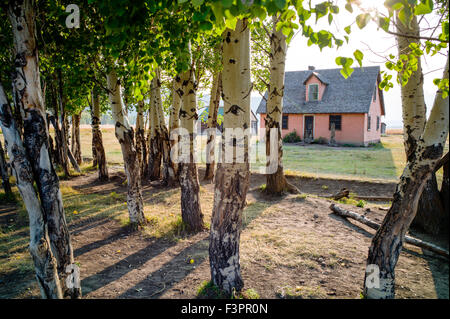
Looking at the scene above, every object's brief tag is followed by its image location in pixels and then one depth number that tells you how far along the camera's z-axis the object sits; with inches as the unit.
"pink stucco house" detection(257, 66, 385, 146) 1016.9
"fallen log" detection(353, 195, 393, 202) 370.4
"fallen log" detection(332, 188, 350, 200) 364.5
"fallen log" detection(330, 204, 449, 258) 178.6
